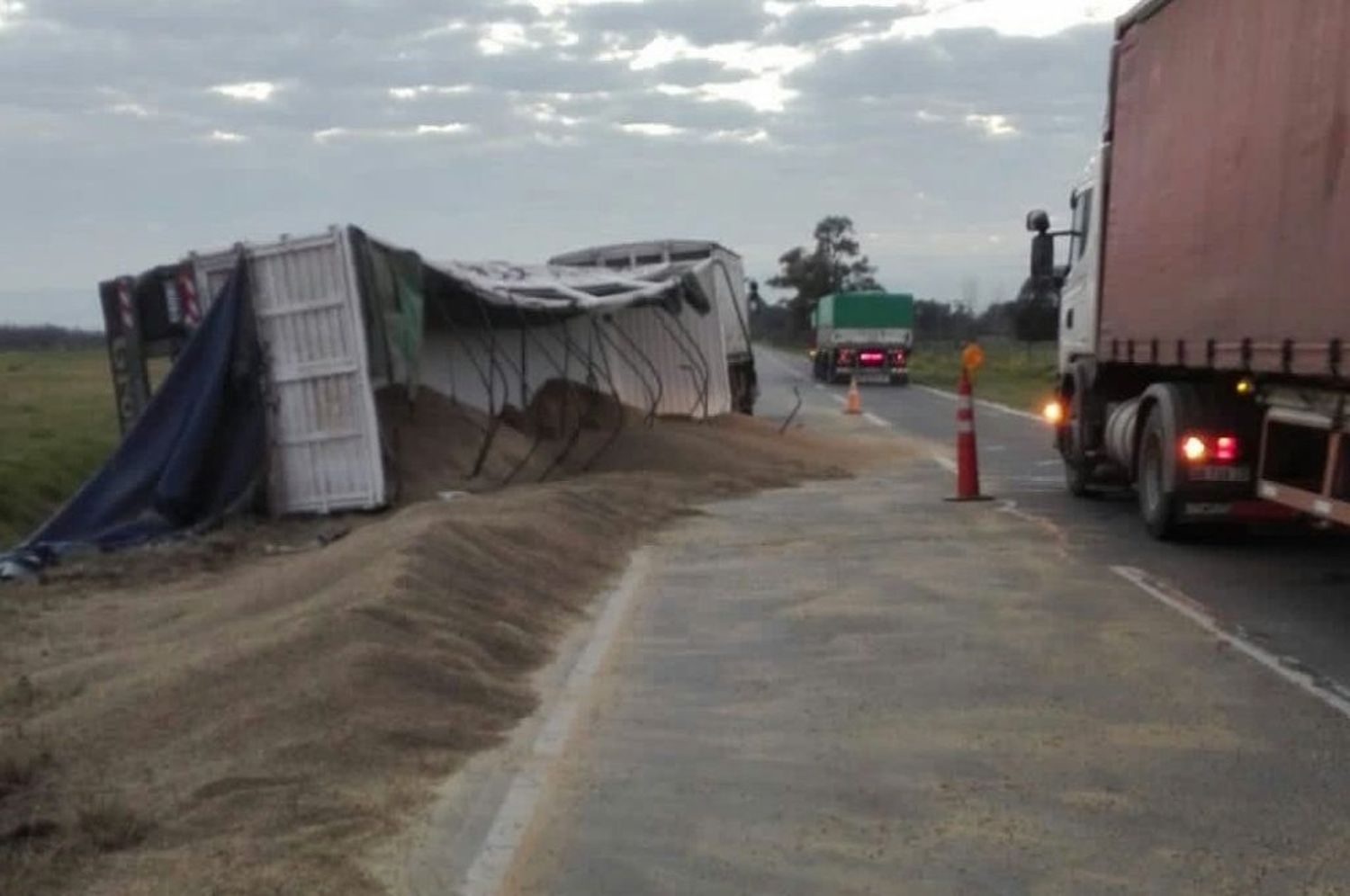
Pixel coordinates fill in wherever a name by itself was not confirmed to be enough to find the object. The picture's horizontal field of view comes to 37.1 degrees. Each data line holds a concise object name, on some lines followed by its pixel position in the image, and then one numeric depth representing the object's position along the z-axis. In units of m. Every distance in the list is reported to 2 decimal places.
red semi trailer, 11.58
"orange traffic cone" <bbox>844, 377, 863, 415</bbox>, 40.69
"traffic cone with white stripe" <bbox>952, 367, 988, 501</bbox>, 19.56
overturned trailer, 17.91
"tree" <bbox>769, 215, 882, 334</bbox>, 156.25
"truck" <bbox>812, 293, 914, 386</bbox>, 62.81
